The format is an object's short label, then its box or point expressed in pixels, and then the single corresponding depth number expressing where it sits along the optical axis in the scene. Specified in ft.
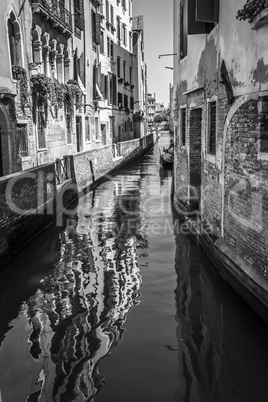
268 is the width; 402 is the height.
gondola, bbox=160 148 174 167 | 78.37
